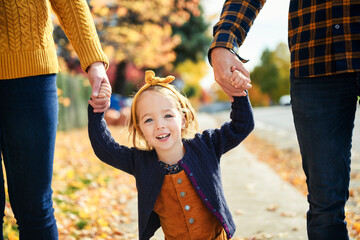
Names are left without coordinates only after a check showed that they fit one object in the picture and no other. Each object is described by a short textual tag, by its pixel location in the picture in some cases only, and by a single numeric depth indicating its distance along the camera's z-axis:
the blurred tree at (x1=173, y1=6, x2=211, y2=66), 23.39
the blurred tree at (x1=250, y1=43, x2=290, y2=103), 59.22
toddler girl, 2.33
